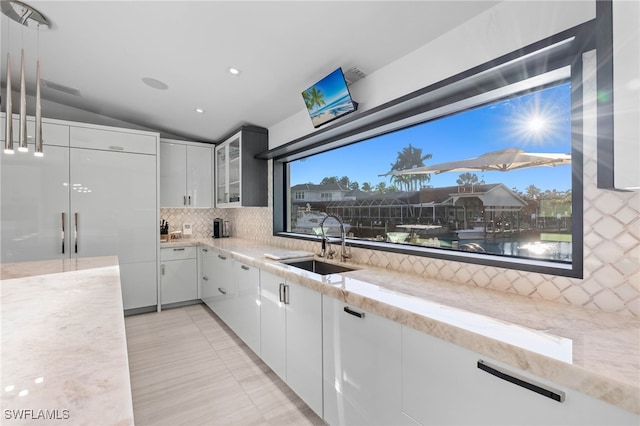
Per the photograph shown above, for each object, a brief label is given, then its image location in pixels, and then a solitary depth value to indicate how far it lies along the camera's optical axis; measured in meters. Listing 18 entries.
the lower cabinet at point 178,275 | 3.96
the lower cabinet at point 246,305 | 2.53
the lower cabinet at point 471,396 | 0.80
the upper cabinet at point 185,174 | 4.14
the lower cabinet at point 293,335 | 1.79
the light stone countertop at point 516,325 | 0.77
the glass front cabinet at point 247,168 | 3.62
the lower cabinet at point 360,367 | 1.31
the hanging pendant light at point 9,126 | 1.43
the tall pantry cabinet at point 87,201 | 3.08
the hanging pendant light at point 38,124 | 1.54
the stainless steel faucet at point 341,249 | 2.44
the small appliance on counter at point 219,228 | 4.62
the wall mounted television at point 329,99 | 2.13
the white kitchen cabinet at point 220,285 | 3.13
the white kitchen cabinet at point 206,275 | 3.71
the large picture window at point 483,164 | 1.32
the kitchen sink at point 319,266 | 2.41
